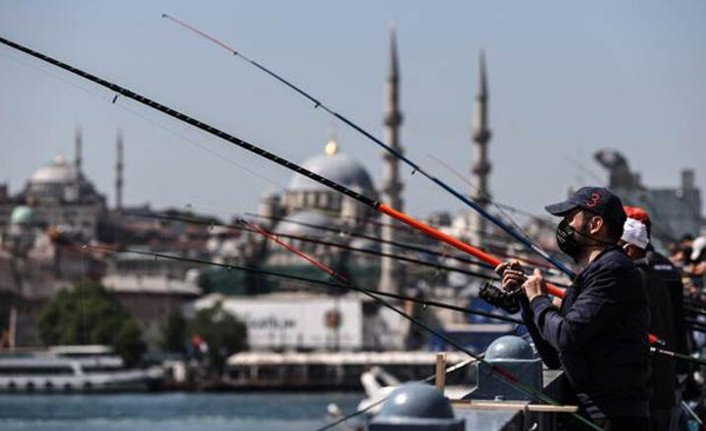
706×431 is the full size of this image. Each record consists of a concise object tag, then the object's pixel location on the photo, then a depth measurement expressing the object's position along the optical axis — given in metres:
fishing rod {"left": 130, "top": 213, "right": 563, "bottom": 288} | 12.45
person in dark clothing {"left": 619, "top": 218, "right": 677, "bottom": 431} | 9.92
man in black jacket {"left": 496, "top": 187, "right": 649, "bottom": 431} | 7.97
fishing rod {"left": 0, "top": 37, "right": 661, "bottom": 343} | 9.14
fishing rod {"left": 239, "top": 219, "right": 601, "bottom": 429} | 8.11
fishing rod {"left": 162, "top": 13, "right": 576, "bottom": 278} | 10.42
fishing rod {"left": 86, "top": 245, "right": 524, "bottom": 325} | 10.20
